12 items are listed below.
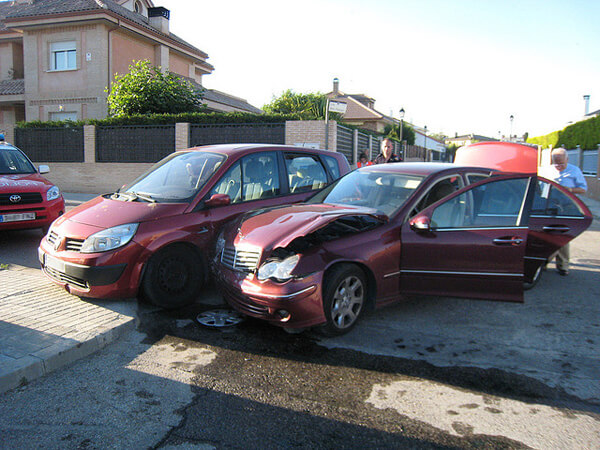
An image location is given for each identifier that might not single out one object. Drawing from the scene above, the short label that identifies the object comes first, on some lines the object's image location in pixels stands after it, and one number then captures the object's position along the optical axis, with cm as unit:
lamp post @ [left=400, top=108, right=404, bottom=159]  3213
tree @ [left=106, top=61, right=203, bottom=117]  1730
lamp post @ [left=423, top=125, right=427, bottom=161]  5781
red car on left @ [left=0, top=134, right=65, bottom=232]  769
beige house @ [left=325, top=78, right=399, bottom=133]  5025
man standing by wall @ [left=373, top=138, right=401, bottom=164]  962
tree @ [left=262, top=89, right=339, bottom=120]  3516
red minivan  477
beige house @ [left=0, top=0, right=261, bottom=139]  2203
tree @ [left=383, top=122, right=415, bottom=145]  4589
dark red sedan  416
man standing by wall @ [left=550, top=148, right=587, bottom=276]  736
